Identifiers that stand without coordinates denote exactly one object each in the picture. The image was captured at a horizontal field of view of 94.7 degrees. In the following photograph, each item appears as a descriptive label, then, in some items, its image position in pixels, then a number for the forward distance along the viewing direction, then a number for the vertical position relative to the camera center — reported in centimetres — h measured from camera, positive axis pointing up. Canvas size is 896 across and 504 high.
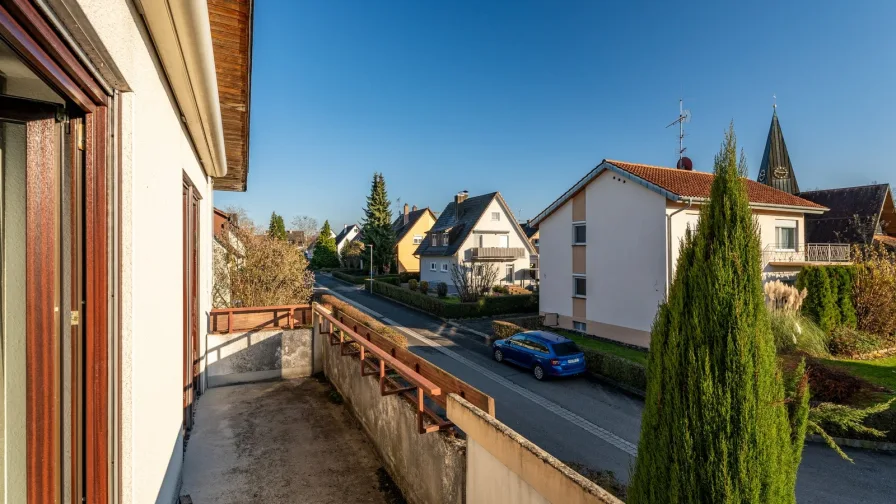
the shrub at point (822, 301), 1355 -167
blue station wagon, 1248 -315
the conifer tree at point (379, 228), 4062 +263
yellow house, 4316 +174
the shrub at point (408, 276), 3796 -202
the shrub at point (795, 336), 1200 -252
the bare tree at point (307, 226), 6822 +507
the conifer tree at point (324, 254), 5406 +9
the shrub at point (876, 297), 1366 -155
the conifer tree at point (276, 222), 4516 +390
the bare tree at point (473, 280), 2391 -159
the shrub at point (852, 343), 1285 -289
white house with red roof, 1466 +40
